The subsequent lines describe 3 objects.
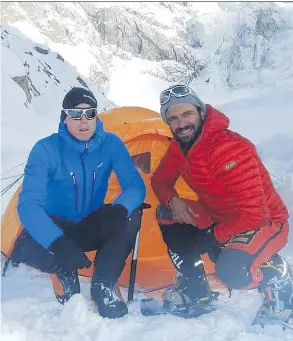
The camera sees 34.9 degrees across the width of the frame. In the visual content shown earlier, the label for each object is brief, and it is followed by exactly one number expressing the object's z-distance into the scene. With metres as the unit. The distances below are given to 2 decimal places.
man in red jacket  3.02
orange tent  4.18
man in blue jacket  3.21
